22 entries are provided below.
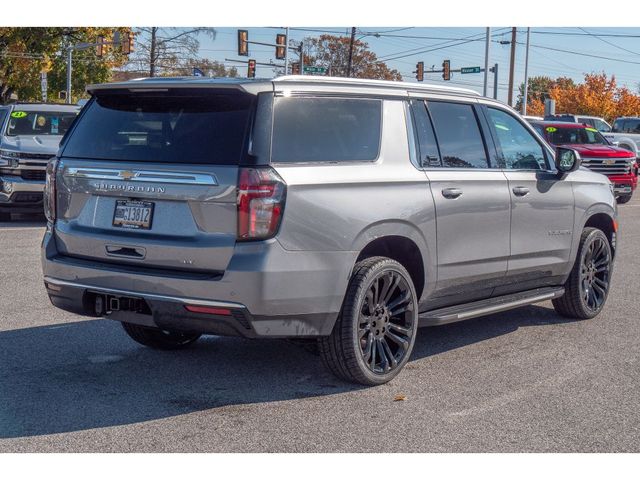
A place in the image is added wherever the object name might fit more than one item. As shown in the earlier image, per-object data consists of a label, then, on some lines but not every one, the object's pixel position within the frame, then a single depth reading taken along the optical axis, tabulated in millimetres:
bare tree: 61000
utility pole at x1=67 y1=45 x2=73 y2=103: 43531
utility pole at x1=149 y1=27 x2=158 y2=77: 63219
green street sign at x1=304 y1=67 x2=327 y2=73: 42588
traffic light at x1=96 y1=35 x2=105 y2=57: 39322
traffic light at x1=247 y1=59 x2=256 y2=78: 49381
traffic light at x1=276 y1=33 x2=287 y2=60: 40875
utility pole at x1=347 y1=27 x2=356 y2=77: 54481
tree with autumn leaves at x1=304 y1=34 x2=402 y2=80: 73938
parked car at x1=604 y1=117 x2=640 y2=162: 31314
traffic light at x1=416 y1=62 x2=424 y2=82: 50978
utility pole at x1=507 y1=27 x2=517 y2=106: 50750
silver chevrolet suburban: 5082
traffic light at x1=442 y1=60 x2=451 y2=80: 50219
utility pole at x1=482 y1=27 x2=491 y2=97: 45094
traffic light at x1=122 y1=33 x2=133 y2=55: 39062
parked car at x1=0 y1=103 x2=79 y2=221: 15273
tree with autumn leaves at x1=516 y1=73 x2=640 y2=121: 83812
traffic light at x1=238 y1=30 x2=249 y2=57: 40812
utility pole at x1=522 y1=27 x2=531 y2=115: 53594
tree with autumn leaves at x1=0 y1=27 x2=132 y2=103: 38938
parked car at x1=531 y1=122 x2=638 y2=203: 21562
